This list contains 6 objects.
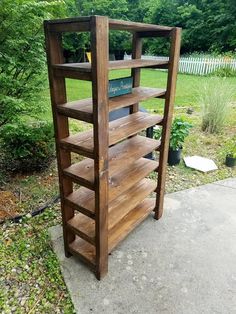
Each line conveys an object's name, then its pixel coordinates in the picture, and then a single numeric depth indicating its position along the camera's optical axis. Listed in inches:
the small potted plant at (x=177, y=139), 128.3
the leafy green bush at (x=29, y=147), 104.4
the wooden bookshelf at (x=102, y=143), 49.3
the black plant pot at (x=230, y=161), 130.5
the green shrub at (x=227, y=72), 382.3
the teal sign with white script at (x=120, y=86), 59.4
